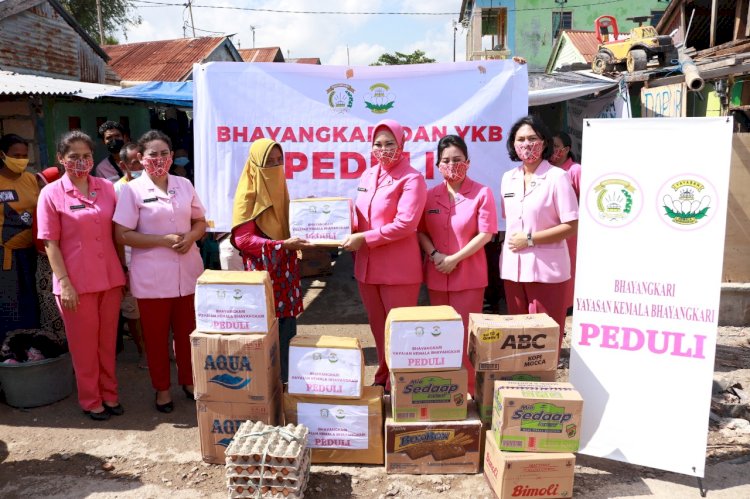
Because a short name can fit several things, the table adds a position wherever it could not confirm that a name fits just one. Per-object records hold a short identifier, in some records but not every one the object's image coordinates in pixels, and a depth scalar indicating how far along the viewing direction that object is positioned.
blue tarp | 6.91
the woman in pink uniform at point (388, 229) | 3.48
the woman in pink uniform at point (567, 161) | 4.64
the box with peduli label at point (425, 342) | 2.96
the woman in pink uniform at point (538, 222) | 3.45
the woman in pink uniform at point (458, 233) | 3.52
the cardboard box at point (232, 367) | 3.07
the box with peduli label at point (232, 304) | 3.05
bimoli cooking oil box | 2.78
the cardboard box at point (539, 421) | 2.79
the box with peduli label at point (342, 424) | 3.12
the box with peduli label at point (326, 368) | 3.07
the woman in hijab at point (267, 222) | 3.53
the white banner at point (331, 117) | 4.88
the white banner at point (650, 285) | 2.91
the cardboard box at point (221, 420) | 3.17
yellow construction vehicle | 7.83
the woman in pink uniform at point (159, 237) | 3.56
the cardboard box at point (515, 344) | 3.04
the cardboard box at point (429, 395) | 3.02
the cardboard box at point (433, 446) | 3.06
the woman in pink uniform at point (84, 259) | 3.50
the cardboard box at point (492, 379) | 3.11
